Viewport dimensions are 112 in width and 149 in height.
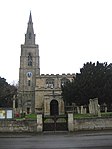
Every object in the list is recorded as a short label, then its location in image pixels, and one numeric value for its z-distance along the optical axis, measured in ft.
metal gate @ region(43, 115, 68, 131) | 53.74
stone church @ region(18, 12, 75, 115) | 150.23
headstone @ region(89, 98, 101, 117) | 65.10
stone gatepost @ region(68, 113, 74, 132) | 52.92
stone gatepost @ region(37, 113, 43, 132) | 52.98
